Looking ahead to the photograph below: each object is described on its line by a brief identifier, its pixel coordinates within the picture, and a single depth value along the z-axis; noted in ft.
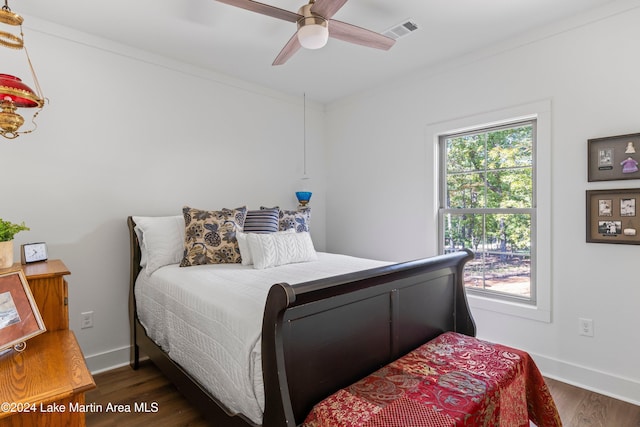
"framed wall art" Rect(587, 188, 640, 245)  7.04
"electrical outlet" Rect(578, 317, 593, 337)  7.63
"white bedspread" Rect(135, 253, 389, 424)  4.69
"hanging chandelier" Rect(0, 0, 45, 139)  5.30
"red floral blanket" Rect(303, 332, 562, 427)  4.06
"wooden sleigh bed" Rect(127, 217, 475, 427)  4.19
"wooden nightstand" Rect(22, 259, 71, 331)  5.02
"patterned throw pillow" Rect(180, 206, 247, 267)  8.21
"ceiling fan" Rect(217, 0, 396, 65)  5.38
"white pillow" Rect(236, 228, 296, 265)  8.31
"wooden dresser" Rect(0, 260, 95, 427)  3.22
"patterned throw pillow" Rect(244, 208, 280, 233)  9.41
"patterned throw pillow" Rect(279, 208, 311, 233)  10.03
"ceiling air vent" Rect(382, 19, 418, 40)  7.88
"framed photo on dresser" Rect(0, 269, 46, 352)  3.96
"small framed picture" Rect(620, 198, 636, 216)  7.04
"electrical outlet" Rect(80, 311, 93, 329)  8.38
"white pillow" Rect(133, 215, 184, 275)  8.26
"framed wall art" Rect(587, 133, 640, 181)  7.01
